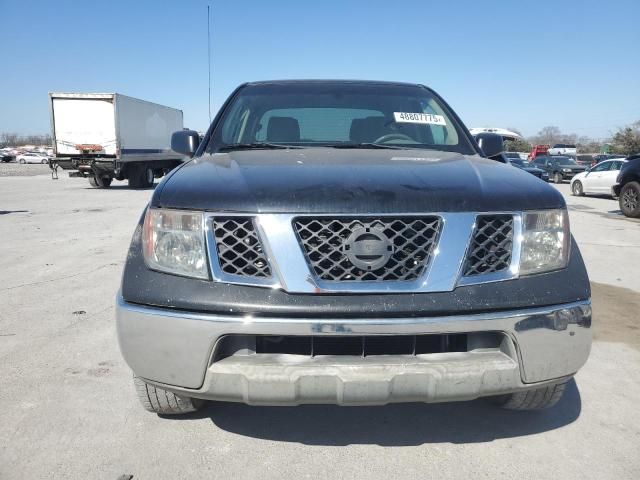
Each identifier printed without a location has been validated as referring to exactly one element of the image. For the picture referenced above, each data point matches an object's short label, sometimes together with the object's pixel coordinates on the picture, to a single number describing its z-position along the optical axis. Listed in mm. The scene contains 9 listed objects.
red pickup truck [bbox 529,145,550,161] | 41434
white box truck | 18078
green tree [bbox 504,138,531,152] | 59181
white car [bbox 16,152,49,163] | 55188
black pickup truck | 1778
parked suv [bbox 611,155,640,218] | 11633
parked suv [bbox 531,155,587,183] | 24984
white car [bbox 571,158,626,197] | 17016
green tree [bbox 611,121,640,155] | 46531
